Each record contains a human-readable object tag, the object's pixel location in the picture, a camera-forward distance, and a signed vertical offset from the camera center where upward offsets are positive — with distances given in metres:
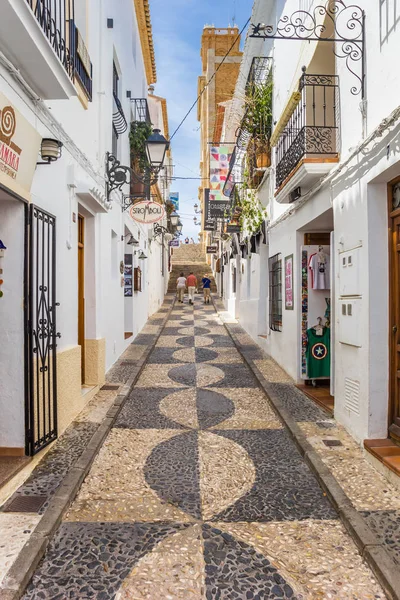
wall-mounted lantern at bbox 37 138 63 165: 4.16 +1.39
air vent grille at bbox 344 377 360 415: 4.64 -1.12
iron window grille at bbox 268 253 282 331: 8.48 +0.03
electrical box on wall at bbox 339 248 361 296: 4.60 +0.22
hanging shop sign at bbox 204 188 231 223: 17.58 +3.47
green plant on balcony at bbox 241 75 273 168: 9.34 +3.72
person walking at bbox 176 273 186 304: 21.95 +0.36
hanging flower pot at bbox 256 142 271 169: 9.36 +2.94
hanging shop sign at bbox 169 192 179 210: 28.38 +6.35
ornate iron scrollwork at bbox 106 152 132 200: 7.40 +2.04
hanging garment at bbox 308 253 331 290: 6.65 +0.35
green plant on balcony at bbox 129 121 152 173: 10.44 +3.60
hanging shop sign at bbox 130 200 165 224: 8.83 +1.68
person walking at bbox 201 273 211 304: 21.70 +0.24
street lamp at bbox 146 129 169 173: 7.74 +2.59
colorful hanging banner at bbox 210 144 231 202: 16.66 +4.80
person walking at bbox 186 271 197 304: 21.19 +0.44
